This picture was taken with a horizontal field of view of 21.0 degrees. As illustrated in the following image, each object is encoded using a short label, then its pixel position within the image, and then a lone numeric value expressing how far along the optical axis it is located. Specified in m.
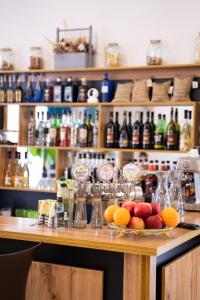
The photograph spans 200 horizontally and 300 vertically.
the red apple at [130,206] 2.74
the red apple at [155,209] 2.76
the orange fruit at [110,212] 2.77
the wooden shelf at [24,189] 5.52
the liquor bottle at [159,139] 5.14
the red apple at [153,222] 2.70
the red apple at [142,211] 2.71
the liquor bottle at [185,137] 5.03
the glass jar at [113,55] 5.36
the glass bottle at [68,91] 5.53
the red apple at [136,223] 2.67
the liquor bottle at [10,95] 5.86
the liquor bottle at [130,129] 5.30
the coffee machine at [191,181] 4.07
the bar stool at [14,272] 2.36
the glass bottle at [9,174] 5.83
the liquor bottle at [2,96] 5.91
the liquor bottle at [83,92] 5.49
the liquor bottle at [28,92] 5.76
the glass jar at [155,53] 5.18
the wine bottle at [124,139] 5.28
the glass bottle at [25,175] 5.77
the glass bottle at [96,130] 5.43
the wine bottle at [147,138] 5.18
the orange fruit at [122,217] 2.66
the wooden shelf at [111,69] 5.07
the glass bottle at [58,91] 5.58
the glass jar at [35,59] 5.71
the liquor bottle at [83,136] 5.44
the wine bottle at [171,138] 5.08
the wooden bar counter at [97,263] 2.53
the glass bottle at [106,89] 5.37
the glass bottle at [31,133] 5.73
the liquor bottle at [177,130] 5.11
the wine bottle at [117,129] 5.35
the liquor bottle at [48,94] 5.64
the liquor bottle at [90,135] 5.47
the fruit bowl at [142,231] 2.66
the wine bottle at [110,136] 5.32
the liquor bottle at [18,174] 5.75
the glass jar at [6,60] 5.89
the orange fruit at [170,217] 2.72
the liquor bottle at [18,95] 5.80
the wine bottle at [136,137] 5.22
